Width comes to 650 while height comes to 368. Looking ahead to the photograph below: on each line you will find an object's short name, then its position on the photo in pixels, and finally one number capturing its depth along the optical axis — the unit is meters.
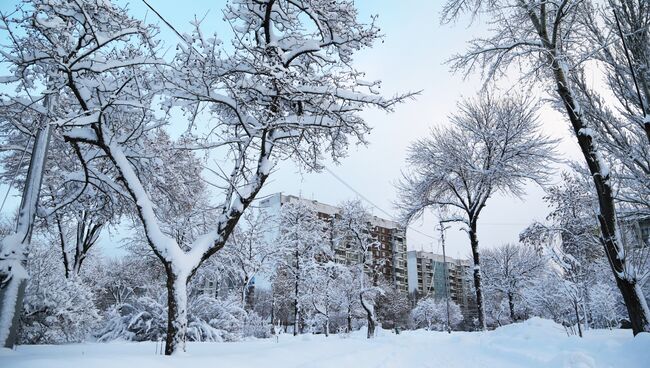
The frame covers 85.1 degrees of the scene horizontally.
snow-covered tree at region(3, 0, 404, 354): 5.02
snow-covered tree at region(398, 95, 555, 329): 15.42
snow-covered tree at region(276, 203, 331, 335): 28.81
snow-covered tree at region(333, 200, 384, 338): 23.45
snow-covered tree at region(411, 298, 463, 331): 54.75
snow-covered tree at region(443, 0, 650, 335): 6.16
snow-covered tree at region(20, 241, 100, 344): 7.80
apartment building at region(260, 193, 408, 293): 85.86
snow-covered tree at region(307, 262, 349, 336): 30.19
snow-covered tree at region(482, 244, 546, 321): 39.25
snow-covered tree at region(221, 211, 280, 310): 19.61
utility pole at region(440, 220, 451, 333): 17.50
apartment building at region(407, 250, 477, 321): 105.07
